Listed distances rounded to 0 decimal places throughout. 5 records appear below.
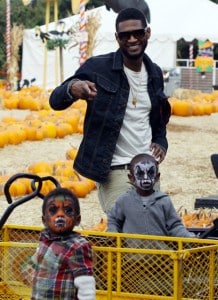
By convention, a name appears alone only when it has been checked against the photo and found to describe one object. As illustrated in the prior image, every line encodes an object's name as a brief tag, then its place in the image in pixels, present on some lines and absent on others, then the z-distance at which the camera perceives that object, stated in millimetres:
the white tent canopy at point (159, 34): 33500
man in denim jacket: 5586
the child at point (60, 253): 3996
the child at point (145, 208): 5188
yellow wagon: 4457
